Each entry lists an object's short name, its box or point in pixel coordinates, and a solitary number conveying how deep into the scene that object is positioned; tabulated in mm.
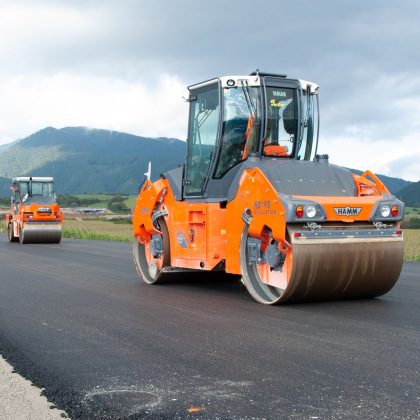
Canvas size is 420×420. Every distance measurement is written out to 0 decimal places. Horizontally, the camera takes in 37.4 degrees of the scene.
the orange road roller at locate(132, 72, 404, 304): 6598
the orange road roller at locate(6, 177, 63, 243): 23859
